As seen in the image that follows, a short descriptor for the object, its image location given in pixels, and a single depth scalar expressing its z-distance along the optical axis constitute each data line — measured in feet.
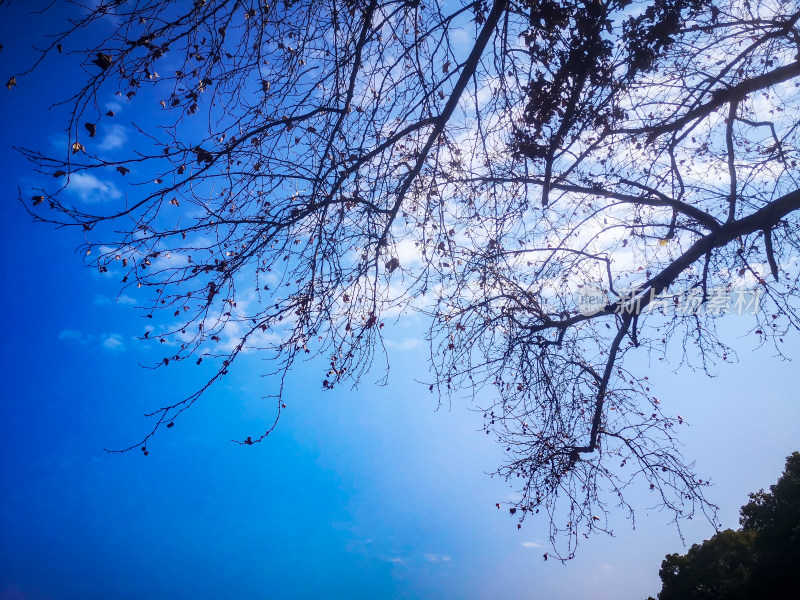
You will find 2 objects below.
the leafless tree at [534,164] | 11.68
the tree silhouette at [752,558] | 46.26
